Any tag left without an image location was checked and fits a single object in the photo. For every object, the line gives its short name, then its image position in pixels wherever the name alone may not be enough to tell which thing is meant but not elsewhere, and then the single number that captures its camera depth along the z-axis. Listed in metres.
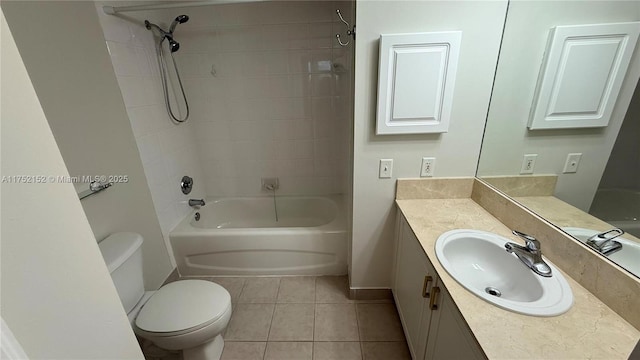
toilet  1.20
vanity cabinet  0.83
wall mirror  0.78
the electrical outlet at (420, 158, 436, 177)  1.43
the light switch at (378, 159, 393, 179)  1.43
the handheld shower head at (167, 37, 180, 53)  1.95
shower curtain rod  1.42
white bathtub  1.95
